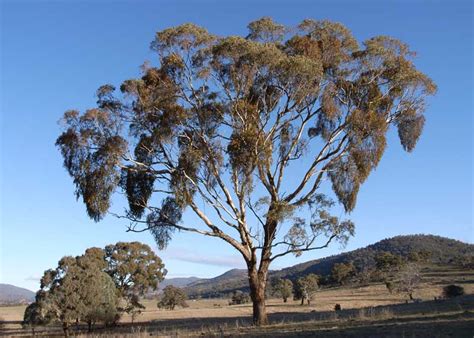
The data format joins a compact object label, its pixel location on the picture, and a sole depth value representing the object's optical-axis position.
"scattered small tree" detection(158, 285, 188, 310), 76.44
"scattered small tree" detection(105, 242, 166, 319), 52.62
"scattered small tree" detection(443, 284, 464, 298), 45.44
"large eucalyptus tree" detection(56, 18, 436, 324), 19.69
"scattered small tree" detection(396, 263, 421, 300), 53.56
